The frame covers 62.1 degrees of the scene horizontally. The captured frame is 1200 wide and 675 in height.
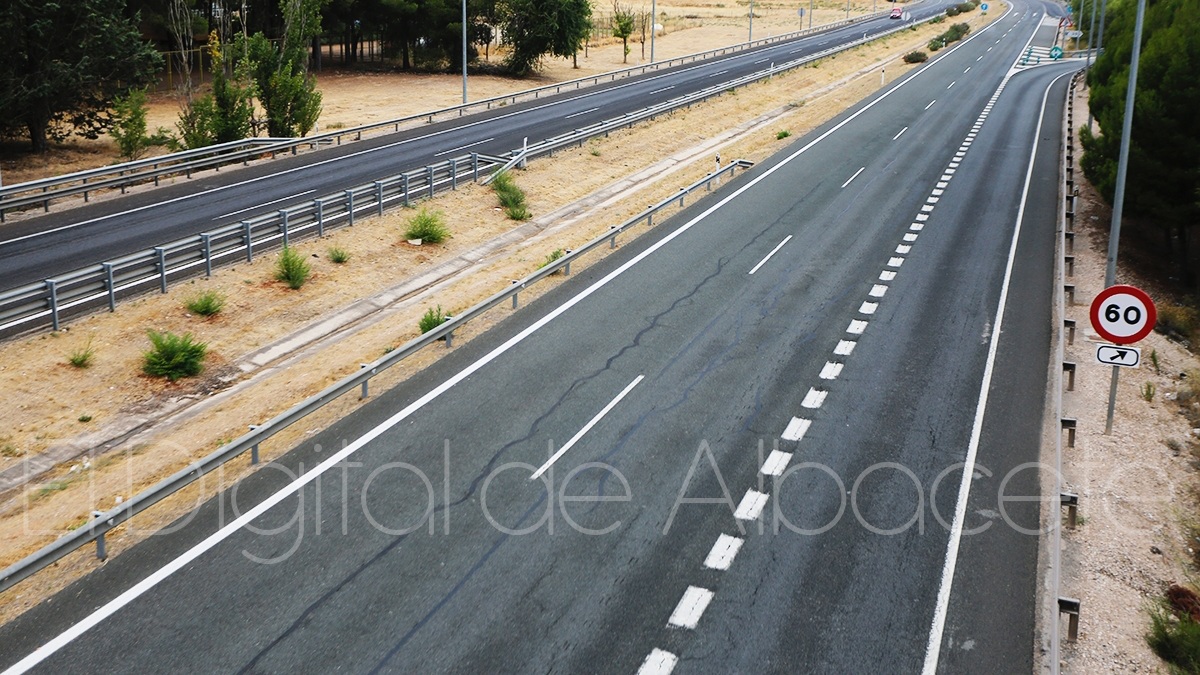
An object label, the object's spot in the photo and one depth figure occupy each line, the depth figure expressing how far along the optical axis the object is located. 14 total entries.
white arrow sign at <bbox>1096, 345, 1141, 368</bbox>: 14.49
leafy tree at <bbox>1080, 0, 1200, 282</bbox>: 24.88
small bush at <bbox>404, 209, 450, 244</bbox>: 27.08
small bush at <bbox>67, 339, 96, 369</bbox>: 18.09
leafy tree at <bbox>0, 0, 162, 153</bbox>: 35.72
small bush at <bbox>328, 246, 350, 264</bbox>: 24.83
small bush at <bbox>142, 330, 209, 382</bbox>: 18.22
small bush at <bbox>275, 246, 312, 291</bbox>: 23.03
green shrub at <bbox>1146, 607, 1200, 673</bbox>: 9.85
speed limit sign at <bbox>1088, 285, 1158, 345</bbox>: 14.14
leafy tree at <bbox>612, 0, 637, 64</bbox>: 78.62
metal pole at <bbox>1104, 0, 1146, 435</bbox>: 18.95
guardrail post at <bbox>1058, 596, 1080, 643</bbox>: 9.94
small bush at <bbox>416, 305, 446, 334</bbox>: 18.62
